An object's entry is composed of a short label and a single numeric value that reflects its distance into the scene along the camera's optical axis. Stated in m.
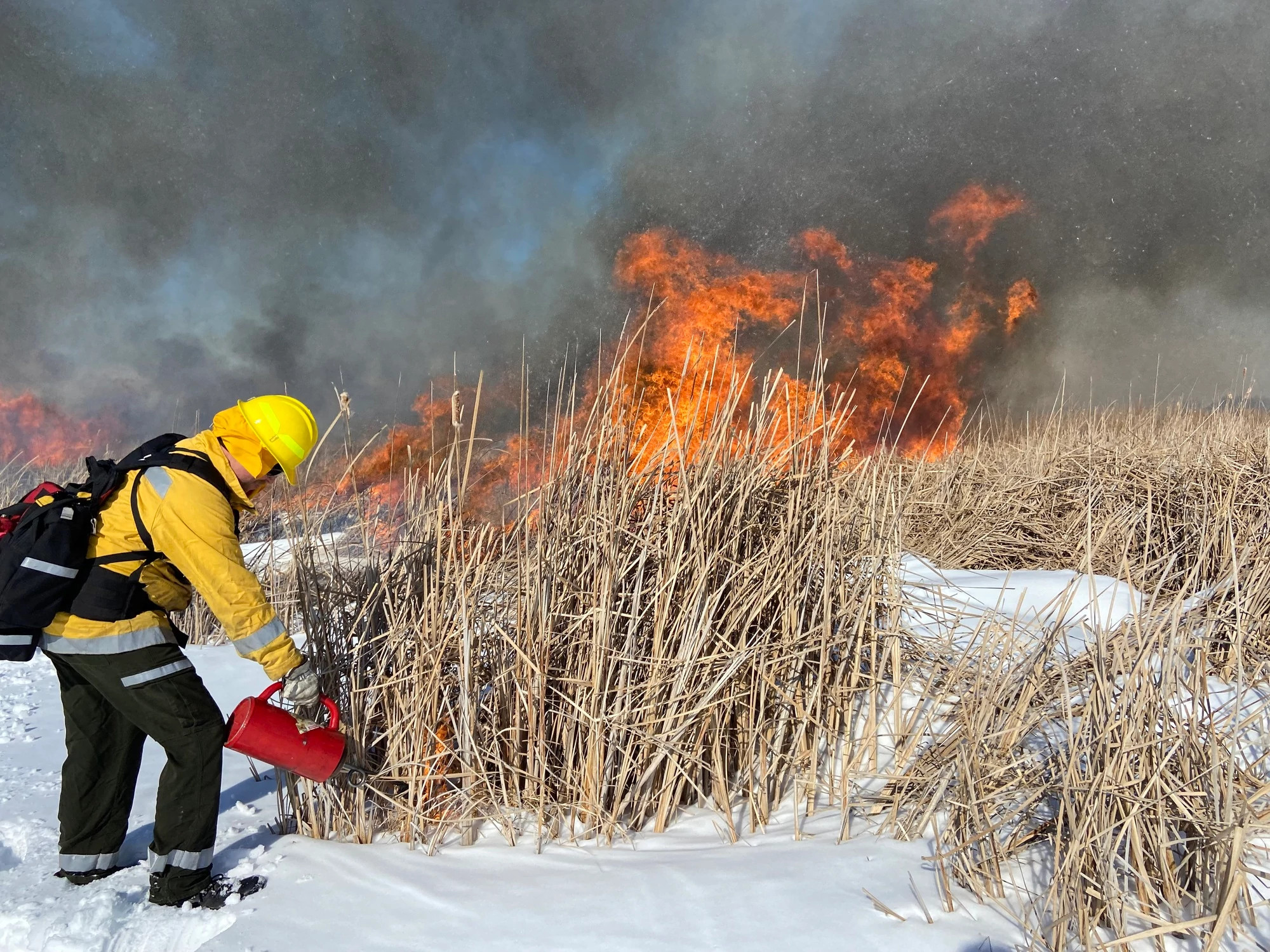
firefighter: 2.34
